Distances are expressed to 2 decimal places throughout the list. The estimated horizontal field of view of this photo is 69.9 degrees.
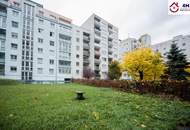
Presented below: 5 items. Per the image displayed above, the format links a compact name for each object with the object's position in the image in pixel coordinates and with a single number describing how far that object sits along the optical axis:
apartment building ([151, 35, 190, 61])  60.94
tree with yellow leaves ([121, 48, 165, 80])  22.82
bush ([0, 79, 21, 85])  20.98
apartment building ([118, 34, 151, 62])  76.75
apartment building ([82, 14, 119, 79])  48.49
